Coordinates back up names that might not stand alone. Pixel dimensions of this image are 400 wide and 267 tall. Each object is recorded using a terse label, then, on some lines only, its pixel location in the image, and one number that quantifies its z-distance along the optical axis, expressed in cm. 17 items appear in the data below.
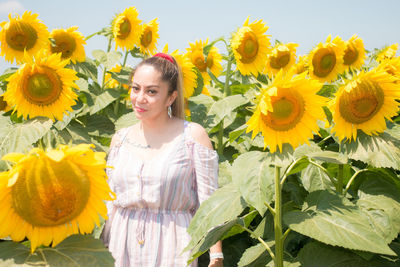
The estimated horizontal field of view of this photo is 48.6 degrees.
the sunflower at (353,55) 467
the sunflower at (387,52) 447
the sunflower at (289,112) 174
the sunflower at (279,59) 424
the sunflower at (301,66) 450
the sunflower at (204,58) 441
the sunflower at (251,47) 358
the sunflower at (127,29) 407
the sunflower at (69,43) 367
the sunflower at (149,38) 432
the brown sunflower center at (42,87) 247
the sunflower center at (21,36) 324
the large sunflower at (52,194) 106
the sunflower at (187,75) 342
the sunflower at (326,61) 419
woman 223
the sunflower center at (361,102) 207
